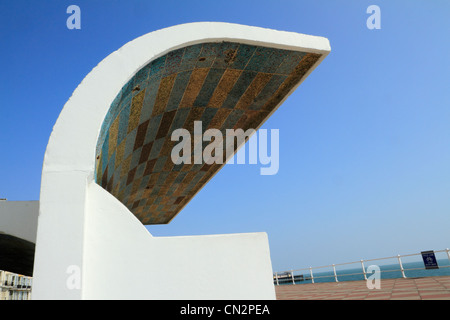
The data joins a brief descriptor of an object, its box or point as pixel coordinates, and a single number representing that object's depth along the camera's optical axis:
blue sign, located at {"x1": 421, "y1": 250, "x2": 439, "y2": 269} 9.27
